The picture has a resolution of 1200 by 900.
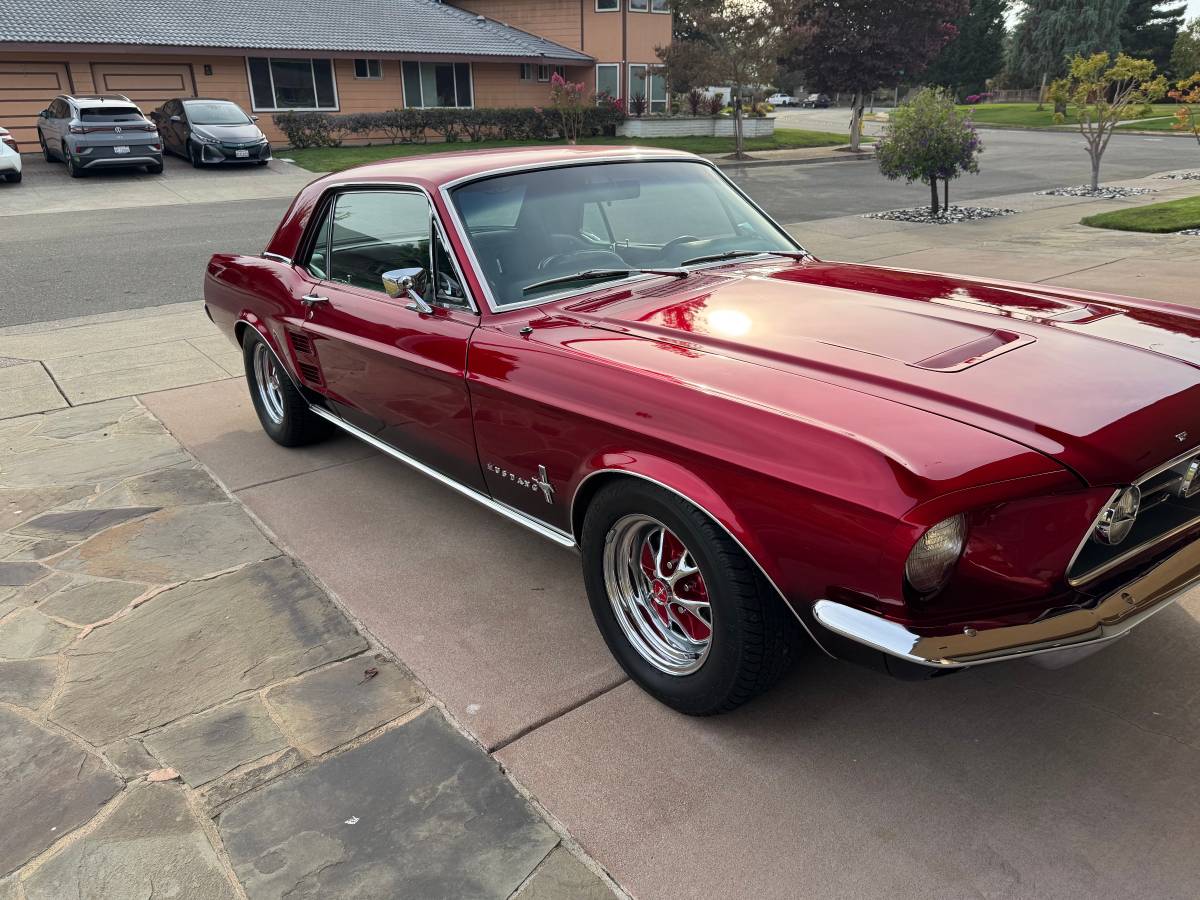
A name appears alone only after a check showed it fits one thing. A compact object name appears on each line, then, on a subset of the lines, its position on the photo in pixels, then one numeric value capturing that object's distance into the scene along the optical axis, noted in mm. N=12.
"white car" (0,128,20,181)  17906
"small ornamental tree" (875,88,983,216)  12422
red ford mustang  2047
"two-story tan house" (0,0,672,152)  23547
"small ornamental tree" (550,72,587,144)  25312
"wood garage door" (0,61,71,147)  23156
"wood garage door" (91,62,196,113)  24375
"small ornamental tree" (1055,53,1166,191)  14109
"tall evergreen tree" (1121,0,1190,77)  54000
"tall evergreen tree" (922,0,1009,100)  63031
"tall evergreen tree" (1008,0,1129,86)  51406
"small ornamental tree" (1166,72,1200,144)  14133
